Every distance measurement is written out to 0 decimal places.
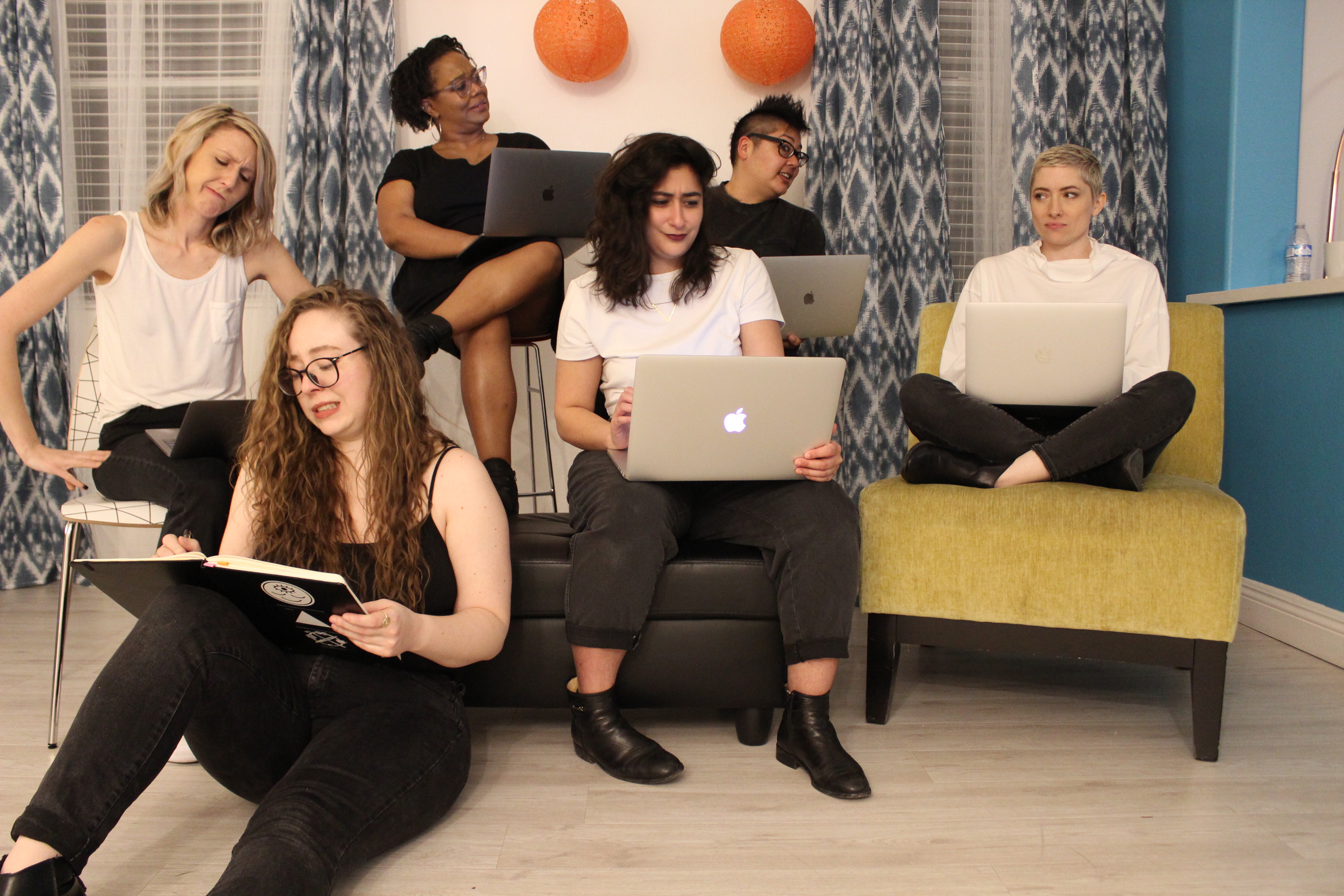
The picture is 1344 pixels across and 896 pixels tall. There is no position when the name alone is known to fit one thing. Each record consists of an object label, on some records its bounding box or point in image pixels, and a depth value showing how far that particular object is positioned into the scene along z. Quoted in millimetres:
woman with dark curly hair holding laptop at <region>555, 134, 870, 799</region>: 1577
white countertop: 2213
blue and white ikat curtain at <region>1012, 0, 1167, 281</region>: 3061
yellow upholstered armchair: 1640
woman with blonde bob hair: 1819
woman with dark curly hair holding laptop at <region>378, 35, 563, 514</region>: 2334
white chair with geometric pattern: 1722
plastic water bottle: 2574
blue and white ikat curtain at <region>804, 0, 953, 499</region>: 3070
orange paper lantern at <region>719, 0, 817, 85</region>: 2967
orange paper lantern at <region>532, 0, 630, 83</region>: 2943
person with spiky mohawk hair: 2639
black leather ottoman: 1653
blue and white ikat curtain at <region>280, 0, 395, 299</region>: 2998
